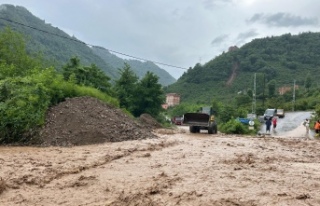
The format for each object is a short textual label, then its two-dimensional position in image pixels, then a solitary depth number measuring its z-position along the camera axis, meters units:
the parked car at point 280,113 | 36.28
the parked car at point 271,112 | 34.59
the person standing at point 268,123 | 21.72
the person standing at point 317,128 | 18.72
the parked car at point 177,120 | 36.84
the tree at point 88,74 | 22.08
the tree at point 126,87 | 25.11
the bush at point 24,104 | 9.68
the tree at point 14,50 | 21.70
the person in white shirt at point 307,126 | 19.91
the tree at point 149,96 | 25.01
